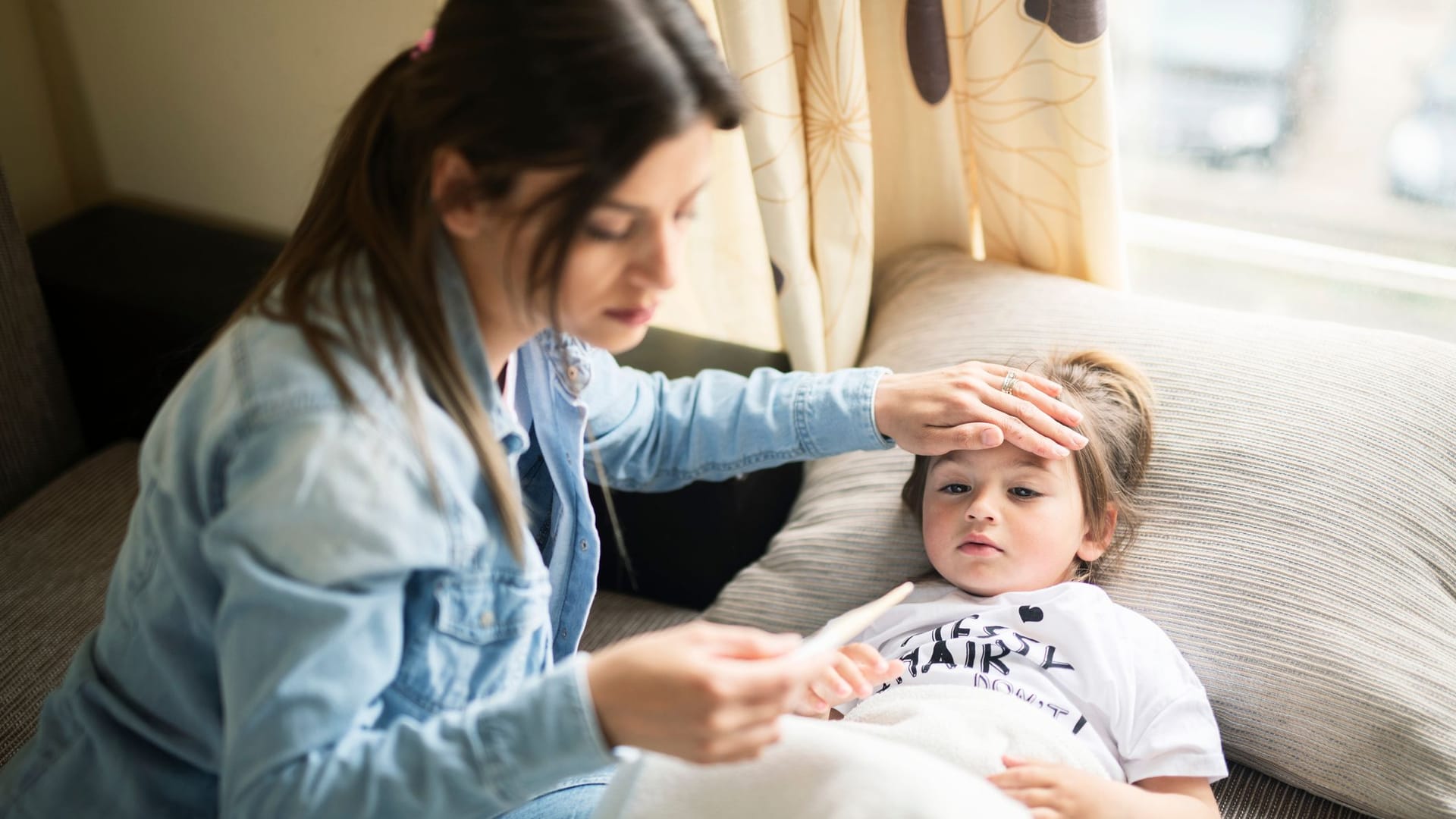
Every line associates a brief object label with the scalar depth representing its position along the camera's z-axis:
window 1.45
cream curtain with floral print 1.33
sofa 1.09
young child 1.07
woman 0.75
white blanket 0.86
